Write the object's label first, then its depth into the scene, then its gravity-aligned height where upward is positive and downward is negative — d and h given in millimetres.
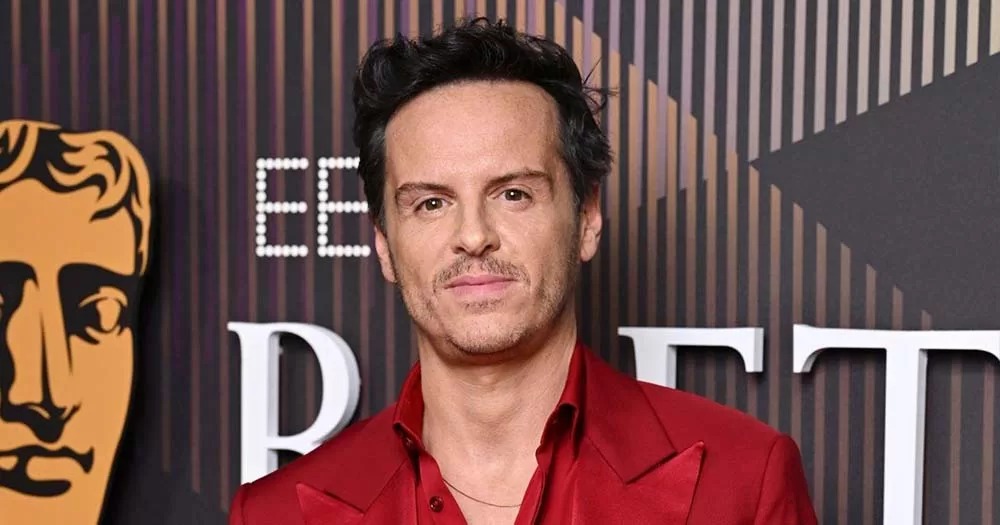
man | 3190 -101
